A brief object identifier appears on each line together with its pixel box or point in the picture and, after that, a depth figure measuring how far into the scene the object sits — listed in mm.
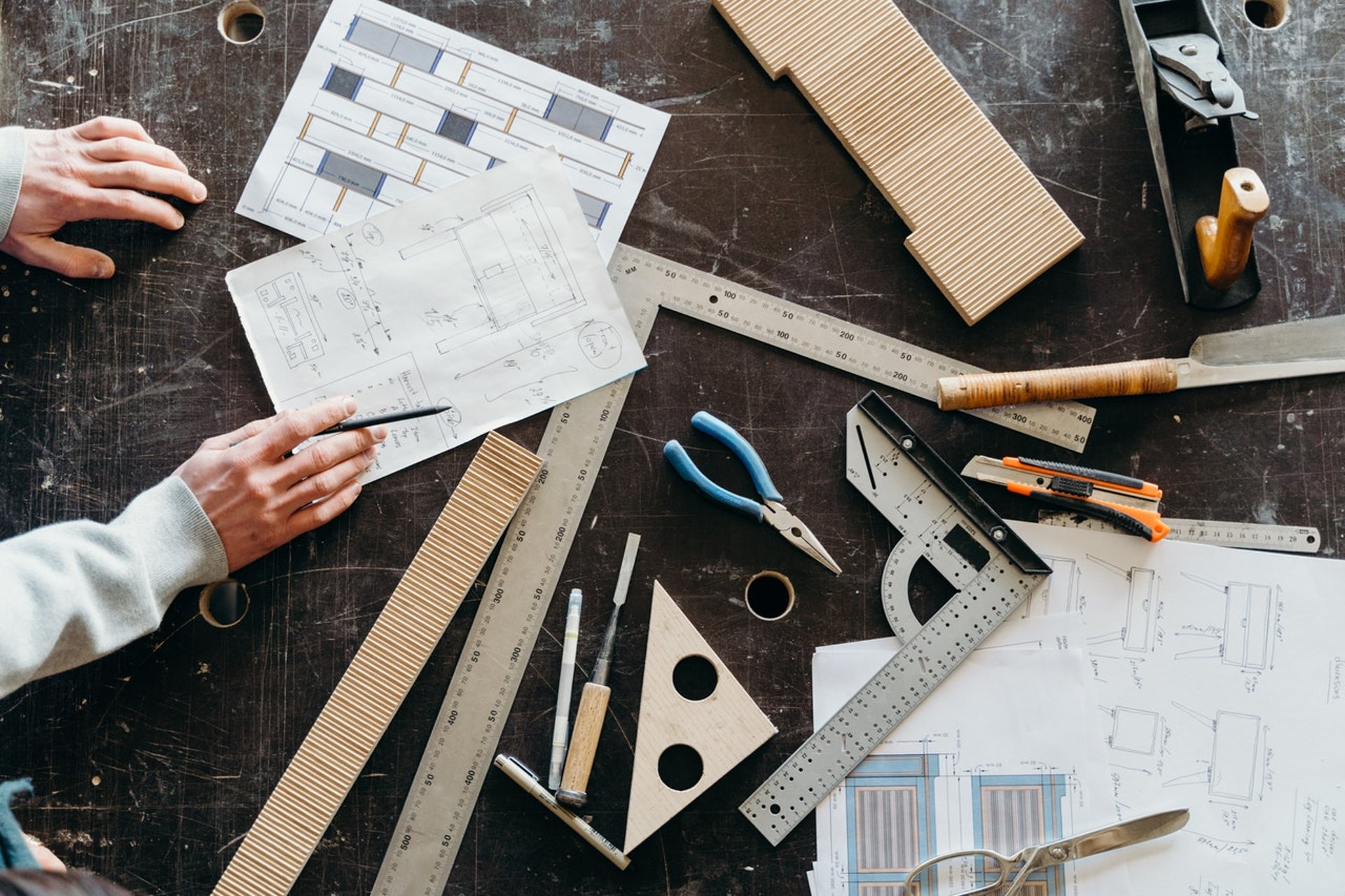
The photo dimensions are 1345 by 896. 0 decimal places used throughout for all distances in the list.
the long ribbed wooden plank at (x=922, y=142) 1822
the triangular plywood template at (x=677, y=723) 1708
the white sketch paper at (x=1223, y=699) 1737
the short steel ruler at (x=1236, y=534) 1811
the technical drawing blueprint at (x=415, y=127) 1894
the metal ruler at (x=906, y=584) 1747
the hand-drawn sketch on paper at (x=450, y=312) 1843
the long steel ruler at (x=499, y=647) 1738
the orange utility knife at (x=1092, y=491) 1777
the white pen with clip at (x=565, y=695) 1741
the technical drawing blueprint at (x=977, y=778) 1738
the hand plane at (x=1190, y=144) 1731
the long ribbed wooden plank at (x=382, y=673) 1720
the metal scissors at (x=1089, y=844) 1699
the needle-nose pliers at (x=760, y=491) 1791
